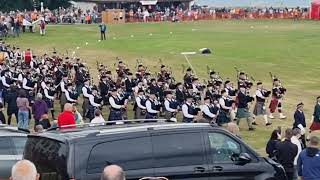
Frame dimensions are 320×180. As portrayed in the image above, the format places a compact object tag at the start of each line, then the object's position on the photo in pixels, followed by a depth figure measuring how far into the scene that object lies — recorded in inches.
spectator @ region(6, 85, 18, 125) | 913.5
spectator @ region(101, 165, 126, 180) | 290.7
